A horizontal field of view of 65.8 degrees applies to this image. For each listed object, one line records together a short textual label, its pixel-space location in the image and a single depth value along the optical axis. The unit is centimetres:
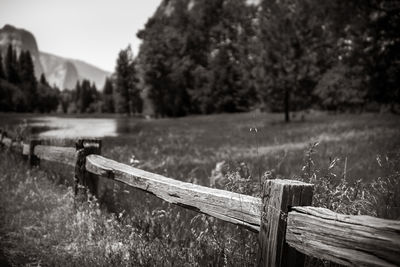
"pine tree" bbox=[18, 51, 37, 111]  9333
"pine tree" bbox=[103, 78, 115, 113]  11962
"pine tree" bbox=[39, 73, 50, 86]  15612
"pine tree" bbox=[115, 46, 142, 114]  6862
